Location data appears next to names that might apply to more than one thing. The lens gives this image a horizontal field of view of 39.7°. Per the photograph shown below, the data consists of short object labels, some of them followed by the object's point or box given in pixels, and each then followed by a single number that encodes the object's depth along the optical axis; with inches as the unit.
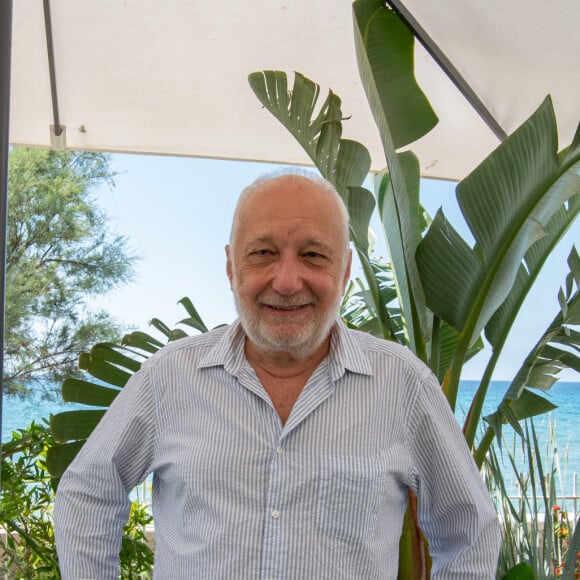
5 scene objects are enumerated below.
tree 647.1
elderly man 48.4
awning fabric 115.0
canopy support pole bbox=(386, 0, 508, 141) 112.9
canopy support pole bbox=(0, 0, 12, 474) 83.3
